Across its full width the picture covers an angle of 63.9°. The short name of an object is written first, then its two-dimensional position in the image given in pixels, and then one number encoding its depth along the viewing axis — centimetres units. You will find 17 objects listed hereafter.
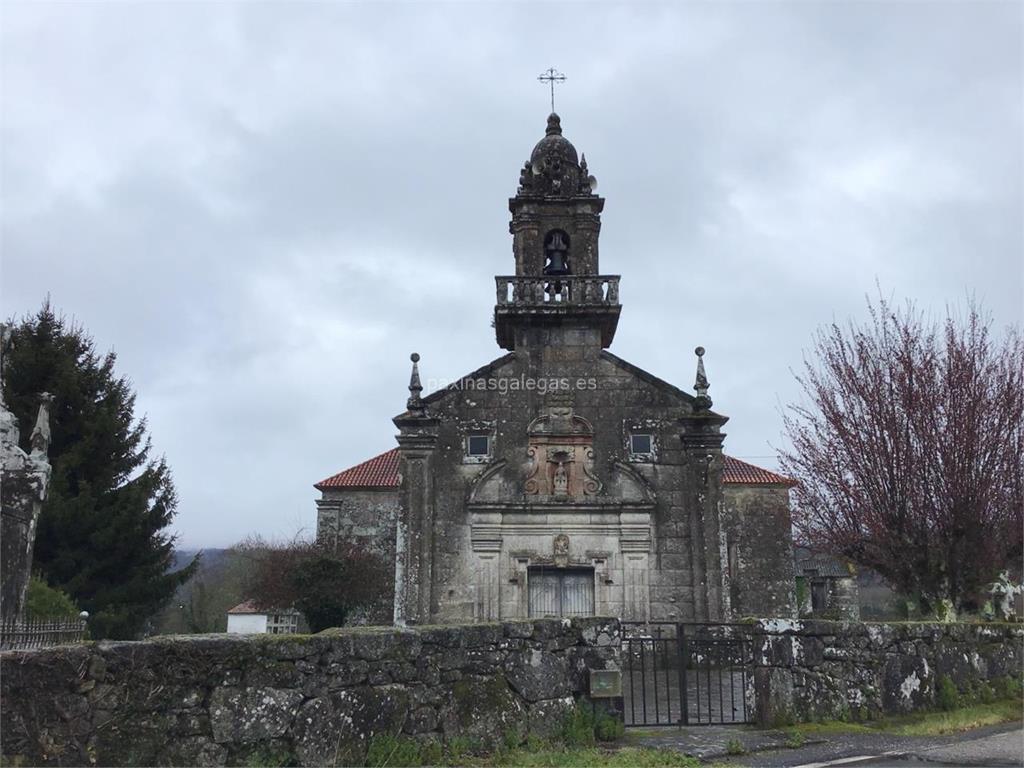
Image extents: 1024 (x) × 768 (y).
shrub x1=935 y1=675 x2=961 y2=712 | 1004
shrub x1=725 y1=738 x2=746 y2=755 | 803
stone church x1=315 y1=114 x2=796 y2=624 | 1861
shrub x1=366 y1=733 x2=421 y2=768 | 693
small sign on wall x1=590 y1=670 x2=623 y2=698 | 852
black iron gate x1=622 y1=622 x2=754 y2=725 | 936
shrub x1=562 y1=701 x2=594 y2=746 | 815
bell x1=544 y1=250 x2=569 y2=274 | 2159
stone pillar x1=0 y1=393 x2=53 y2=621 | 1162
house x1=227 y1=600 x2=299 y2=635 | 4459
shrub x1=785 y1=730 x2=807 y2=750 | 833
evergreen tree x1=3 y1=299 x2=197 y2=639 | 2188
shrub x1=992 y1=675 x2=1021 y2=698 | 1085
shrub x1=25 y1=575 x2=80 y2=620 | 1482
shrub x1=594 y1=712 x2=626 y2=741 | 837
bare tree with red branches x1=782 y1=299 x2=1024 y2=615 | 1323
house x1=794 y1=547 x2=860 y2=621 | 3272
